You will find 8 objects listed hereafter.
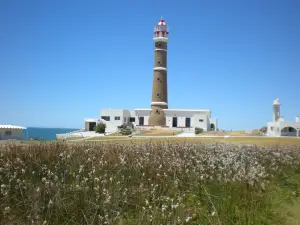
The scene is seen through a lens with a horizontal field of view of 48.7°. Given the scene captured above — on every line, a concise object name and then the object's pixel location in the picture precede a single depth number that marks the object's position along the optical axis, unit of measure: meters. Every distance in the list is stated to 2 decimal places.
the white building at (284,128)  54.31
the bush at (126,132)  50.91
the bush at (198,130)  58.84
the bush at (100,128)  57.97
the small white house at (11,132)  40.19
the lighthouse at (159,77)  66.50
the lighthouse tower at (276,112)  58.56
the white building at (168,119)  67.06
